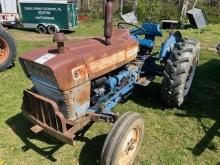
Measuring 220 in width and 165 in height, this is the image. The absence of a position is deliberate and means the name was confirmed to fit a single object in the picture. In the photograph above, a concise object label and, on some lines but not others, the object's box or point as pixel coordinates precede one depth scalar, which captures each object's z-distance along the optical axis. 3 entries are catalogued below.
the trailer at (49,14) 7.77
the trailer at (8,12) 8.48
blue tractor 1.93
